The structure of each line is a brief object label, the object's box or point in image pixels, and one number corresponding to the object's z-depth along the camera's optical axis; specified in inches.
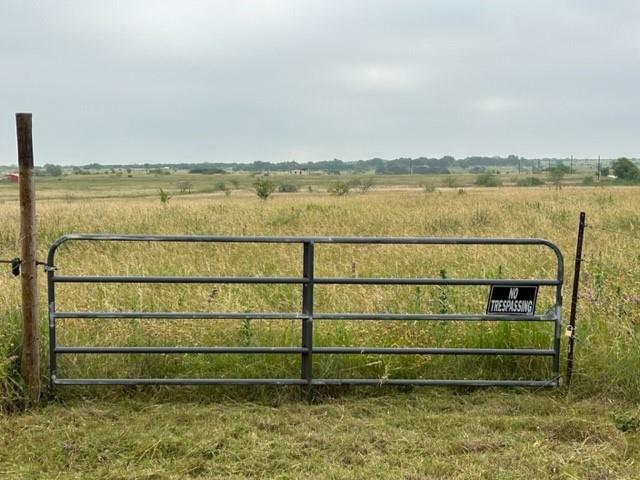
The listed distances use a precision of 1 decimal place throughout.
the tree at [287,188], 2529.5
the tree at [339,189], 1659.7
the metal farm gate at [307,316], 179.9
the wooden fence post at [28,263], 174.6
